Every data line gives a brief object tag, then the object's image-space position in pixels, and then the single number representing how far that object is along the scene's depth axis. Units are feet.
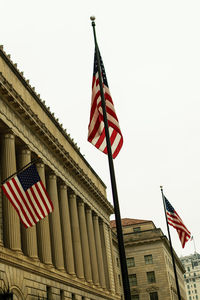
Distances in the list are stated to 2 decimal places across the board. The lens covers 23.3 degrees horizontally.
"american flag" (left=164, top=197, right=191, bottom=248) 125.80
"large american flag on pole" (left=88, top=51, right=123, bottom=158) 63.46
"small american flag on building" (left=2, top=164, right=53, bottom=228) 69.98
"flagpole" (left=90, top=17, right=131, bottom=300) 52.65
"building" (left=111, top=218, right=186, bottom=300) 273.13
